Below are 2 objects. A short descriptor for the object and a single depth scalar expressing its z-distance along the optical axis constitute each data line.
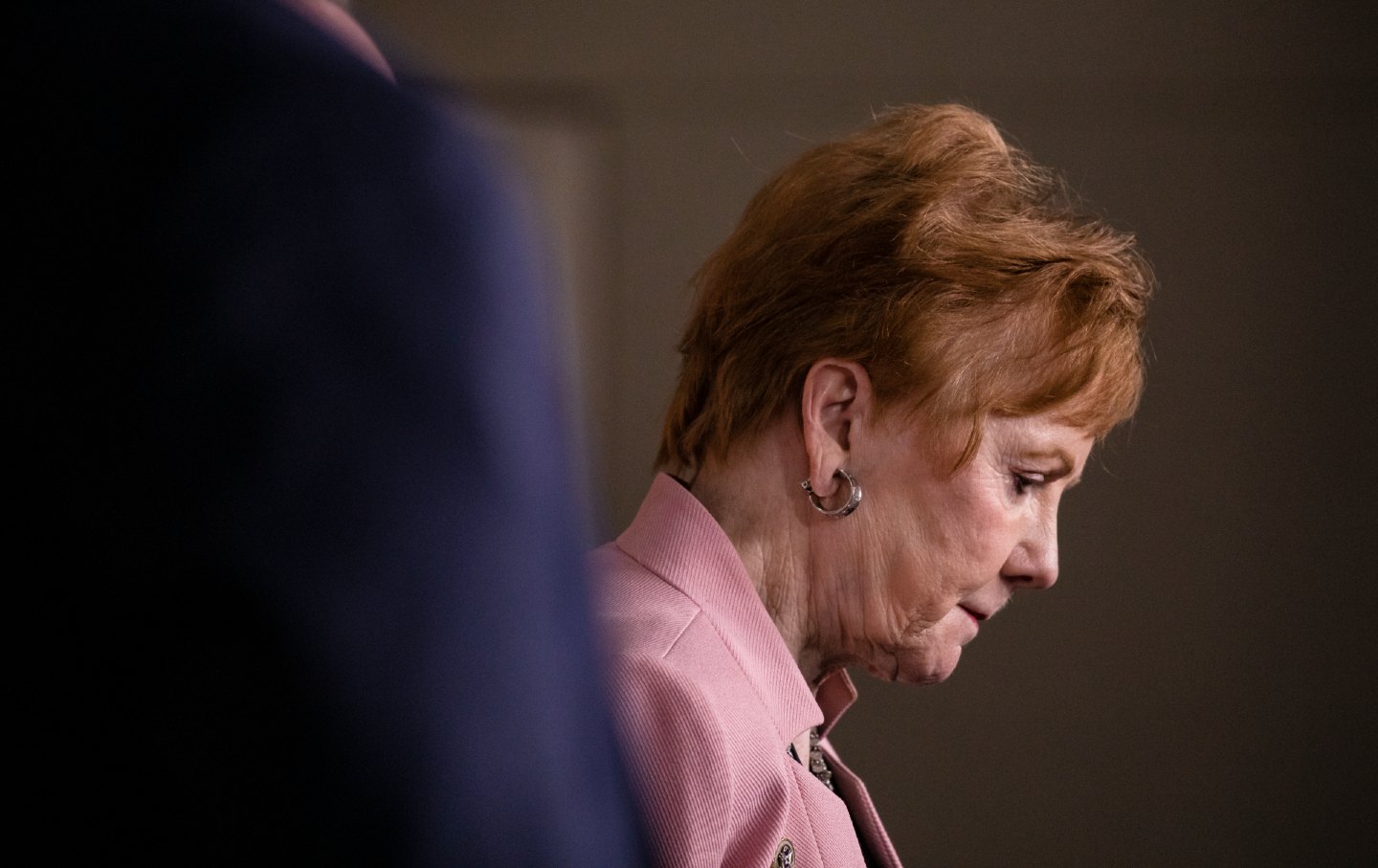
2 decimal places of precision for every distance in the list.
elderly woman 2.93
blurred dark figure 1.05
